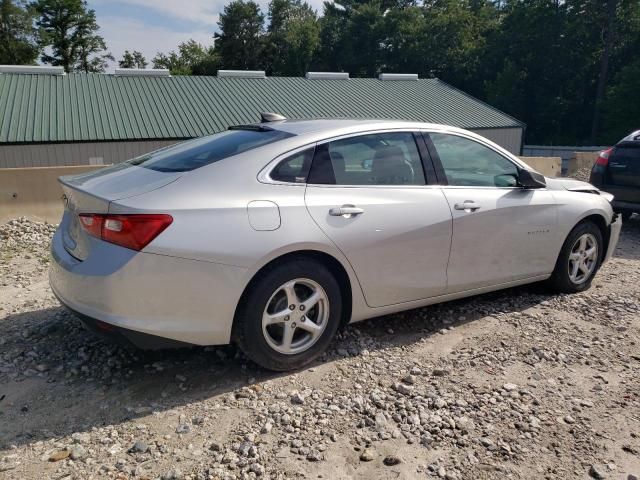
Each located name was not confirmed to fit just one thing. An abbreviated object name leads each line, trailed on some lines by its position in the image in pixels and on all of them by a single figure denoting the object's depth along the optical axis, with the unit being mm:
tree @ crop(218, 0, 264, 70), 64562
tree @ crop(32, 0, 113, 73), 59344
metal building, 21828
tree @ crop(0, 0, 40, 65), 56125
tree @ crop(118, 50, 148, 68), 71500
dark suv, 7406
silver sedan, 2957
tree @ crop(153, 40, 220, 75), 65375
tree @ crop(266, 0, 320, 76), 58562
